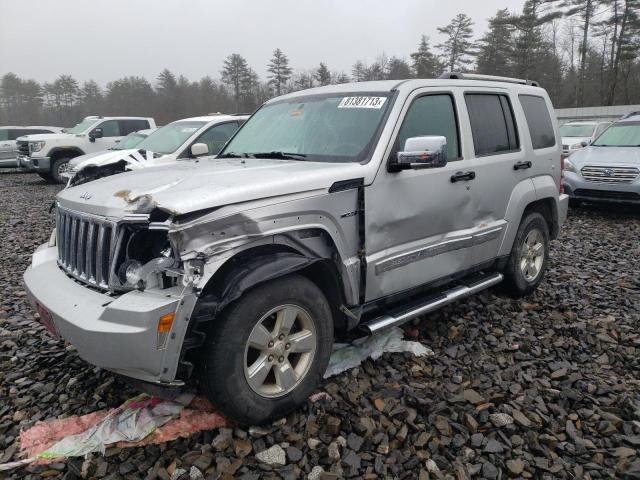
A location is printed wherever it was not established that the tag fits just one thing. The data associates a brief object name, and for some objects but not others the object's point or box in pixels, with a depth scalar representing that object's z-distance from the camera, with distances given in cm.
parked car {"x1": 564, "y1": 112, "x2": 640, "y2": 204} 827
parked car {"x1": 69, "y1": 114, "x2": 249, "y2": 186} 812
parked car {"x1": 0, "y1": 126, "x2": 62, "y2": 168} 1833
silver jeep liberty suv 234
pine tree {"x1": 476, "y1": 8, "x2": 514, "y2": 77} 4016
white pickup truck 1462
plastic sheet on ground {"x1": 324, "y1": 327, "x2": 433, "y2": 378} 341
